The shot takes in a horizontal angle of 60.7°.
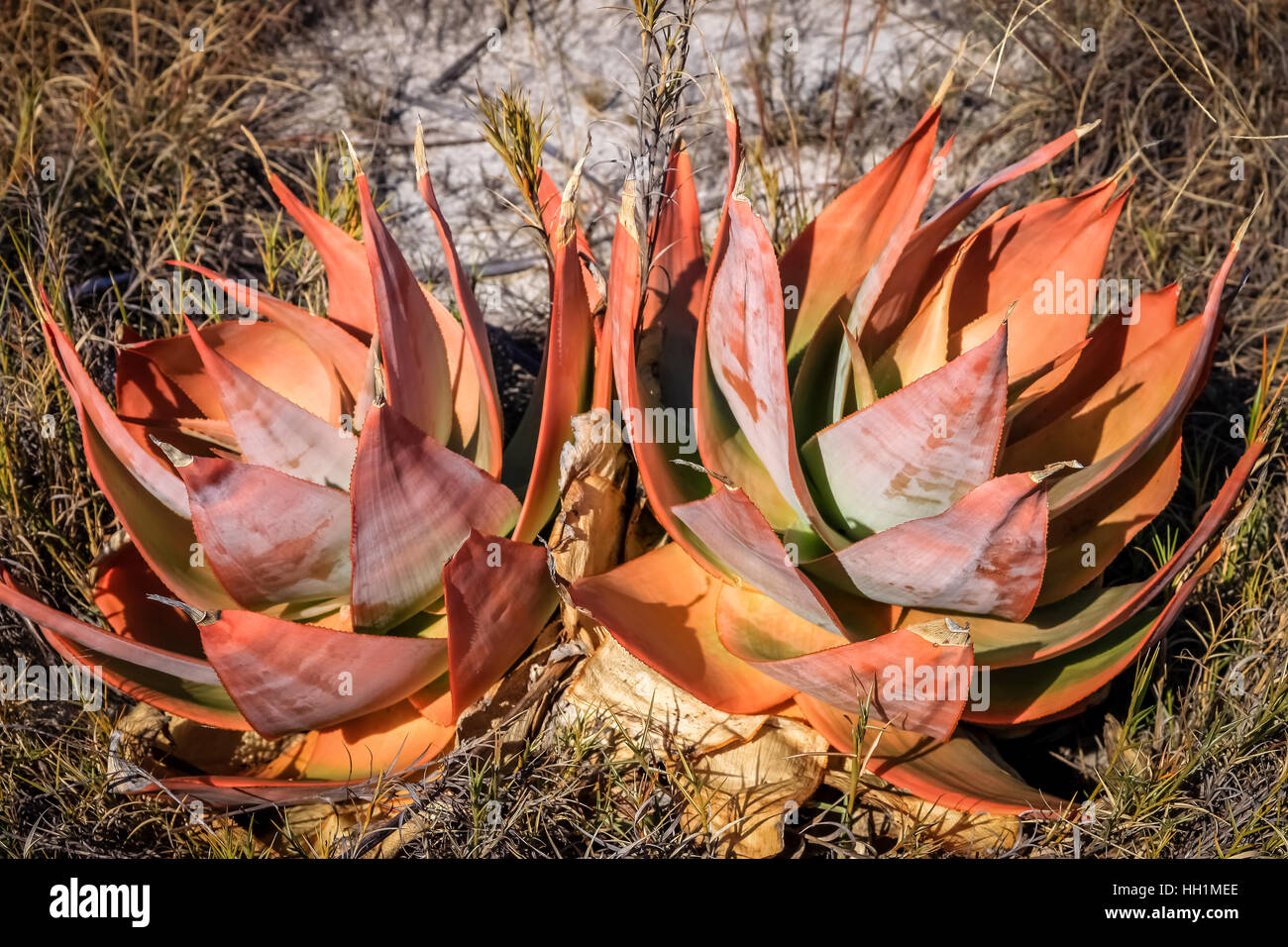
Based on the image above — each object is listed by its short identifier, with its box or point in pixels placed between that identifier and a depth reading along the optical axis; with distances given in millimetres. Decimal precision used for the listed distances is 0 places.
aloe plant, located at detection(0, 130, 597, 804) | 1324
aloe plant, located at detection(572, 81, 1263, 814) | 1315
